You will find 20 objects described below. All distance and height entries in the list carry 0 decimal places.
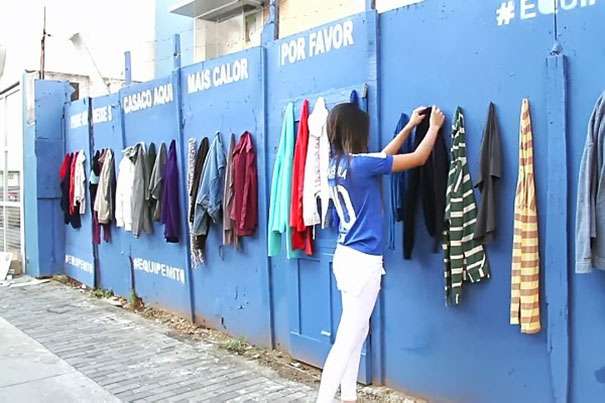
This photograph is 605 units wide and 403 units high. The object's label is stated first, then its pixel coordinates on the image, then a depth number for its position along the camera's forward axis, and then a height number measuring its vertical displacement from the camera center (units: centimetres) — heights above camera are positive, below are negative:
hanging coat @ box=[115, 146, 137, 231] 745 +10
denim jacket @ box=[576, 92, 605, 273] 308 -6
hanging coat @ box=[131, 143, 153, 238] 724 -1
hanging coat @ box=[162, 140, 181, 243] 674 -7
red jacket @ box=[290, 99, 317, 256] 481 +10
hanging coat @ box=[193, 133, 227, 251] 585 +13
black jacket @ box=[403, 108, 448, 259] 389 +3
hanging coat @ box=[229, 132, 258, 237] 558 +6
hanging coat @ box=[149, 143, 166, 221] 686 +18
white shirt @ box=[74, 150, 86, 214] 907 +23
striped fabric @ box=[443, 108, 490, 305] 370 -19
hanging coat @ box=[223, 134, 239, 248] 571 -7
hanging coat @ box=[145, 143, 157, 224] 716 +33
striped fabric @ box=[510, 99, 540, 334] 343 -32
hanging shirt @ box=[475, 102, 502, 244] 359 +10
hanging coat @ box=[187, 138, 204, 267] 631 +19
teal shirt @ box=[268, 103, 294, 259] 501 +8
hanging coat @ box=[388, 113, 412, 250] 410 +6
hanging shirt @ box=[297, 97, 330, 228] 464 +19
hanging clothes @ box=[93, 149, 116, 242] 816 +7
